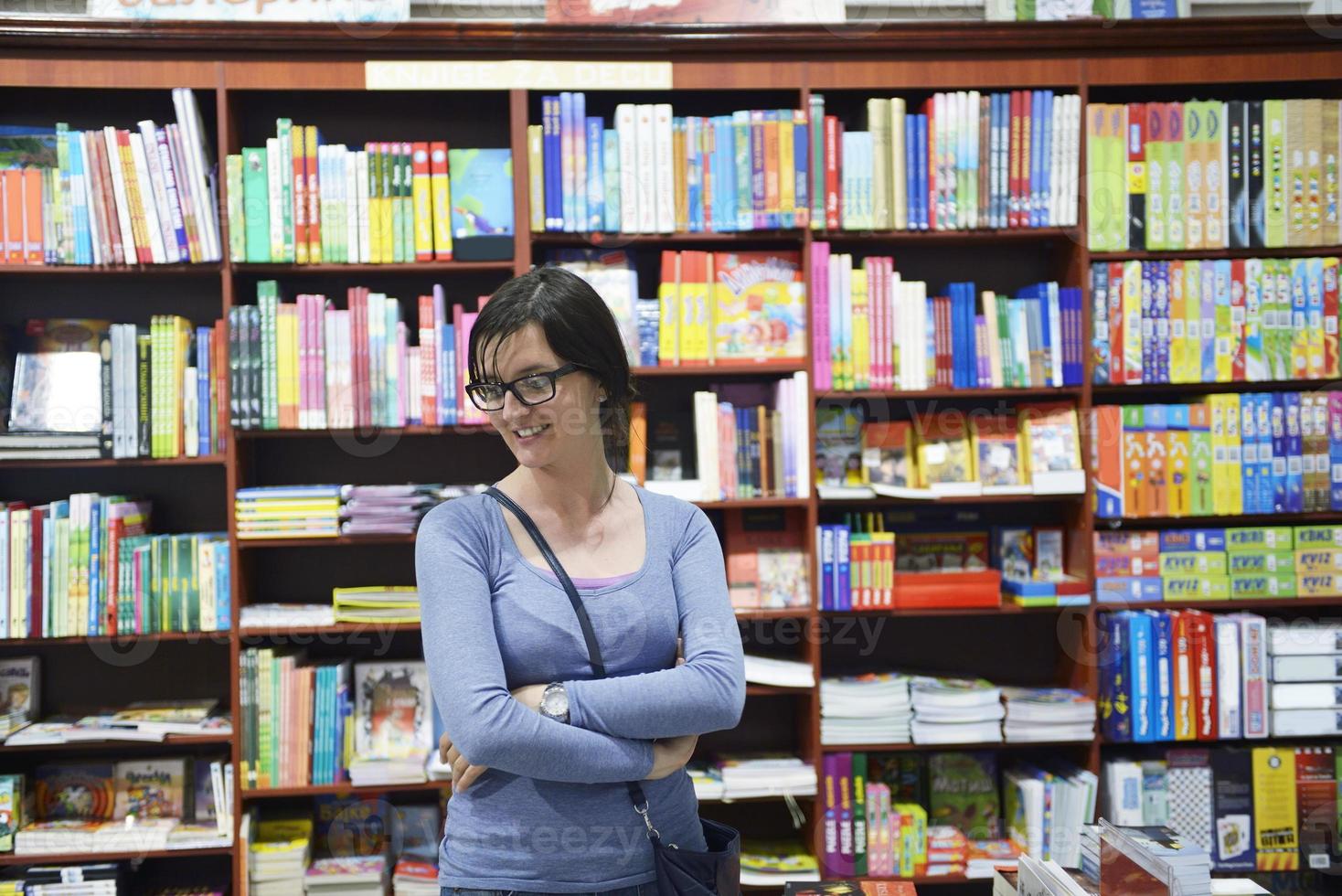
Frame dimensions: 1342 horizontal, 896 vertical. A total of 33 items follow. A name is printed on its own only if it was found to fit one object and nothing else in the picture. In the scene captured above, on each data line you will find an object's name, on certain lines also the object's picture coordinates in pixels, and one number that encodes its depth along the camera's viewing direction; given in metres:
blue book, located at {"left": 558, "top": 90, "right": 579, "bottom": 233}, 2.64
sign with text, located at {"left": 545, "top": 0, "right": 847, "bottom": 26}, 2.67
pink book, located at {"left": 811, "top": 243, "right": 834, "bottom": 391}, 2.71
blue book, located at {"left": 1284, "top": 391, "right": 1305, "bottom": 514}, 2.77
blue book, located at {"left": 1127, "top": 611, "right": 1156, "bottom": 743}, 2.72
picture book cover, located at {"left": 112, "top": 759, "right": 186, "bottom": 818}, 2.72
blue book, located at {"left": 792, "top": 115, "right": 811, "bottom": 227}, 2.69
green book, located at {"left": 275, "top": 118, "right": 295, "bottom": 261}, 2.61
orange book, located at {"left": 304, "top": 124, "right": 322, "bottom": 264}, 2.62
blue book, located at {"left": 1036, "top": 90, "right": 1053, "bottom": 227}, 2.72
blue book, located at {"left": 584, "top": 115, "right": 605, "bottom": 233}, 2.66
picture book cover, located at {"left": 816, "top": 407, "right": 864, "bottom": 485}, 2.84
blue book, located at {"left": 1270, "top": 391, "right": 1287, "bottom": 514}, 2.77
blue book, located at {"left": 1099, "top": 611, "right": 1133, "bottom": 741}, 2.73
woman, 1.24
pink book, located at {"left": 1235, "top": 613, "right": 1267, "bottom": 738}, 2.74
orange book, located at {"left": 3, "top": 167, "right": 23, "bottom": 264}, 2.60
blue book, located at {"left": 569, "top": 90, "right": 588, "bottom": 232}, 2.65
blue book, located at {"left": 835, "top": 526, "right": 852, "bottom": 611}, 2.70
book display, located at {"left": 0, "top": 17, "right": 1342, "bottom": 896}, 2.61
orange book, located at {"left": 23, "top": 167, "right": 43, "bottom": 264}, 2.61
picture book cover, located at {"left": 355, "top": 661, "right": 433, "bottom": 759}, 2.70
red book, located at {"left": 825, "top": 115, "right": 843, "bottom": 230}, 2.69
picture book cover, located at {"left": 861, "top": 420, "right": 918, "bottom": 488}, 2.83
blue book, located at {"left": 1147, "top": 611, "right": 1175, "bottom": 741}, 2.72
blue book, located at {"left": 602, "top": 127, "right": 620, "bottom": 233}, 2.68
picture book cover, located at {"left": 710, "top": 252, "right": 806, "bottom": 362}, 2.73
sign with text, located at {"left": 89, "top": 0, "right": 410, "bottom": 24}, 2.56
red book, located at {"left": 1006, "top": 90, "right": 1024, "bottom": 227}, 2.72
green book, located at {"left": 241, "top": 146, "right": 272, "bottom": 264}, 2.61
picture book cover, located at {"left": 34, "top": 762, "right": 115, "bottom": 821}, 2.71
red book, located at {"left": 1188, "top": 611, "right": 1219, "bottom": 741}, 2.72
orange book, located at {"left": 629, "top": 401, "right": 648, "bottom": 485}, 2.74
